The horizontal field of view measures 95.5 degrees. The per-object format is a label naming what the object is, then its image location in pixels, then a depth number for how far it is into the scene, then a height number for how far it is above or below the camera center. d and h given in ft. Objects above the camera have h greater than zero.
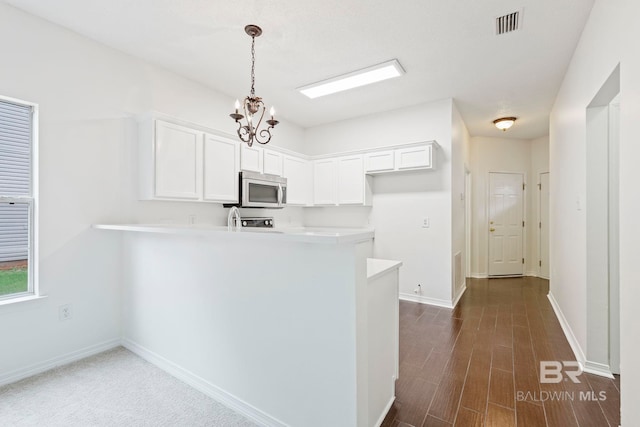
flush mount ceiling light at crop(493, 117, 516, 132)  15.43 +4.98
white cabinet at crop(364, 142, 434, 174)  12.72 +2.58
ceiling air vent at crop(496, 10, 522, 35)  7.63 +5.24
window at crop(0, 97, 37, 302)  7.35 +0.37
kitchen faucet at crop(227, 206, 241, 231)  7.59 -0.10
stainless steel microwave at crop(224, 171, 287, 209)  11.91 +1.01
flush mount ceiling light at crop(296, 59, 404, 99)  10.32 +5.23
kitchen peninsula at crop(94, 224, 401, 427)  4.65 -2.12
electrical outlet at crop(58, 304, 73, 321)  8.09 -2.80
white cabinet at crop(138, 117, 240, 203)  9.18 +1.74
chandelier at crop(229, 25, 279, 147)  7.80 +2.98
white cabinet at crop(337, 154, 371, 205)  14.58 +1.62
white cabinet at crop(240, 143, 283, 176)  12.10 +2.40
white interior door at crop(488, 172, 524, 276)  19.43 -0.68
